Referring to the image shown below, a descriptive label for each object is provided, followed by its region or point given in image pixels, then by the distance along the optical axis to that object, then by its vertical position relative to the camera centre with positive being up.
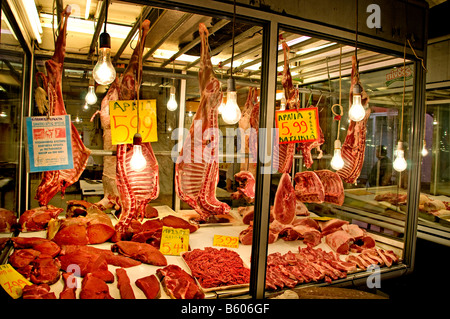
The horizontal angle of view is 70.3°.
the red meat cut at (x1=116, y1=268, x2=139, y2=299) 2.53 -1.17
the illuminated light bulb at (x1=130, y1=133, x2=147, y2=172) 2.49 -0.10
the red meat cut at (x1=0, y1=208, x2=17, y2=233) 3.10 -0.84
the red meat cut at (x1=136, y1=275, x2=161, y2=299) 2.57 -1.18
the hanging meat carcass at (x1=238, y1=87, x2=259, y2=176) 4.66 +0.37
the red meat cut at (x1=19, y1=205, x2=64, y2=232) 3.79 -0.93
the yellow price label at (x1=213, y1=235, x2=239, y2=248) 3.81 -1.14
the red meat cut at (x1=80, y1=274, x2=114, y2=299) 2.43 -1.14
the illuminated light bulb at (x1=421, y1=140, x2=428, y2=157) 5.83 +0.02
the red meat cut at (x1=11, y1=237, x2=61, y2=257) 3.07 -1.03
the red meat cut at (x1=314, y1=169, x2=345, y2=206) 4.06 -0.49
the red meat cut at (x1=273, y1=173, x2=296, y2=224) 3.67 -0.62
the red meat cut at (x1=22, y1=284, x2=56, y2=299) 2.33 -1.13
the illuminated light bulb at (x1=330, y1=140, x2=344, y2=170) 3.55 -0.09
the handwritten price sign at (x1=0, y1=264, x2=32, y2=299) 2.40 -1.10
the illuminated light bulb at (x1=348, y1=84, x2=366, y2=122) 3.14 +0.40
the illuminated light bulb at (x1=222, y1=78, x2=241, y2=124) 2.44 +0.30
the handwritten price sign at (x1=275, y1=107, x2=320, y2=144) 3.05 +0.23
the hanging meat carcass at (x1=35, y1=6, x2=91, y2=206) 2.71 +0.33
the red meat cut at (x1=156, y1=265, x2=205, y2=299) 2.60 -1.17
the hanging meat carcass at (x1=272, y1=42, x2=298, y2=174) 3.58 +0.03
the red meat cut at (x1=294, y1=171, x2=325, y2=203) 3.99 -0.49
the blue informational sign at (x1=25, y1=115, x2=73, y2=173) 2.44 -0.01
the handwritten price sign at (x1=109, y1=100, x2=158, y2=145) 2.63 +0.20
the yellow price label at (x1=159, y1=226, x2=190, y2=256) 3.55 -1.08
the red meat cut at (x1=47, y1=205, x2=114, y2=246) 3.38 -0.96
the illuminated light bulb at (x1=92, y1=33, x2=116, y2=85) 2.29 +0.54
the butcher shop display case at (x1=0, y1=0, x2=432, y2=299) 2.60 -0.19
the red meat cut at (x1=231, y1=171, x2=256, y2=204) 4.27 -0.50
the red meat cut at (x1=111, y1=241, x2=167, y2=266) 3.18 -1.11
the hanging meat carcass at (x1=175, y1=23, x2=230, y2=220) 2.90 -0.09
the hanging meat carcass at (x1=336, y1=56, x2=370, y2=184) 3.99 +0.02
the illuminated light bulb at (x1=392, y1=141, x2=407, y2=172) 3.51 -0.09
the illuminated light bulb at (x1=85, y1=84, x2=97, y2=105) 4.61 +0.68
